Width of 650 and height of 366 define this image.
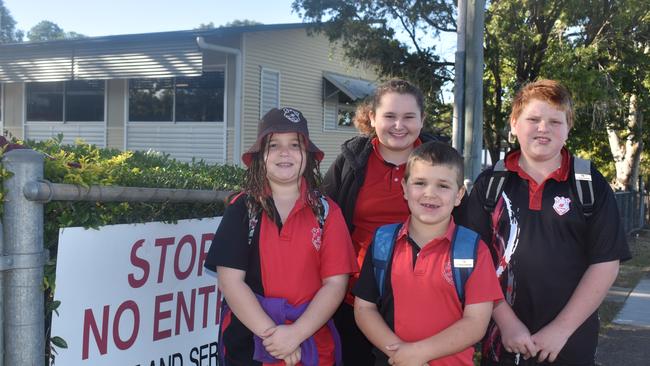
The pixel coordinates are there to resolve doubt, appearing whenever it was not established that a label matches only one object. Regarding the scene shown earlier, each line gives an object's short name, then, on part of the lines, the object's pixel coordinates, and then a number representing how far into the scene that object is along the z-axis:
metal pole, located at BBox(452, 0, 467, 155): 6.44
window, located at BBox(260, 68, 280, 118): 17.50
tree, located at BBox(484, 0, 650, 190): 10.66
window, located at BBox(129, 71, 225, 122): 17.55
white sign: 2.48
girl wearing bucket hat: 2.52
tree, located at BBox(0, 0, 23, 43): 78.91
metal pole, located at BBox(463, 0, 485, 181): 6.32
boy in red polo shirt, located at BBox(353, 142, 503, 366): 2.46
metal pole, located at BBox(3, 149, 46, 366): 2.21
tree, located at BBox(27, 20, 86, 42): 93.56
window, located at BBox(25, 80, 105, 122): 19.86
